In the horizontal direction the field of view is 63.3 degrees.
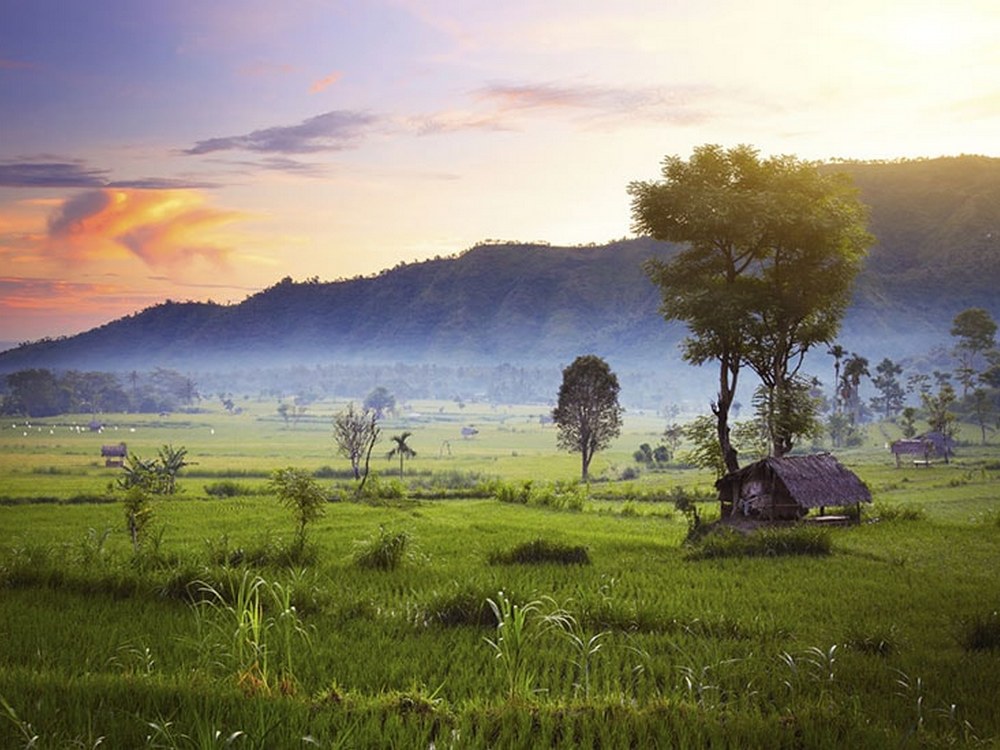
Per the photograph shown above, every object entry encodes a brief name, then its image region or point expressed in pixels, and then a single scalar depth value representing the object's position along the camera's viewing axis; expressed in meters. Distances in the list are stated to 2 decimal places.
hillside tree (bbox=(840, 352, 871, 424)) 85.56
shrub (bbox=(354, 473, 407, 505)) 42.48
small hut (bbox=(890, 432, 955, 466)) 70.62
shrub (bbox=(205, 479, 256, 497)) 46.81
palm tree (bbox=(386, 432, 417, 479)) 67.78
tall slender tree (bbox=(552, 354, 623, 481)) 75.62
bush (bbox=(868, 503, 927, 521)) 30.70
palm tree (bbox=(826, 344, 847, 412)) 62.49
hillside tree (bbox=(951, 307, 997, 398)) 107.75
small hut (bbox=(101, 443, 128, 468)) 71.38
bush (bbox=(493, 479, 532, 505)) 44.16
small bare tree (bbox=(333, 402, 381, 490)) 72.75
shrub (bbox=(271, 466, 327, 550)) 22.64
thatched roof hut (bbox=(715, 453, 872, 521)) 28.75
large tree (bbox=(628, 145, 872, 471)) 34.62
